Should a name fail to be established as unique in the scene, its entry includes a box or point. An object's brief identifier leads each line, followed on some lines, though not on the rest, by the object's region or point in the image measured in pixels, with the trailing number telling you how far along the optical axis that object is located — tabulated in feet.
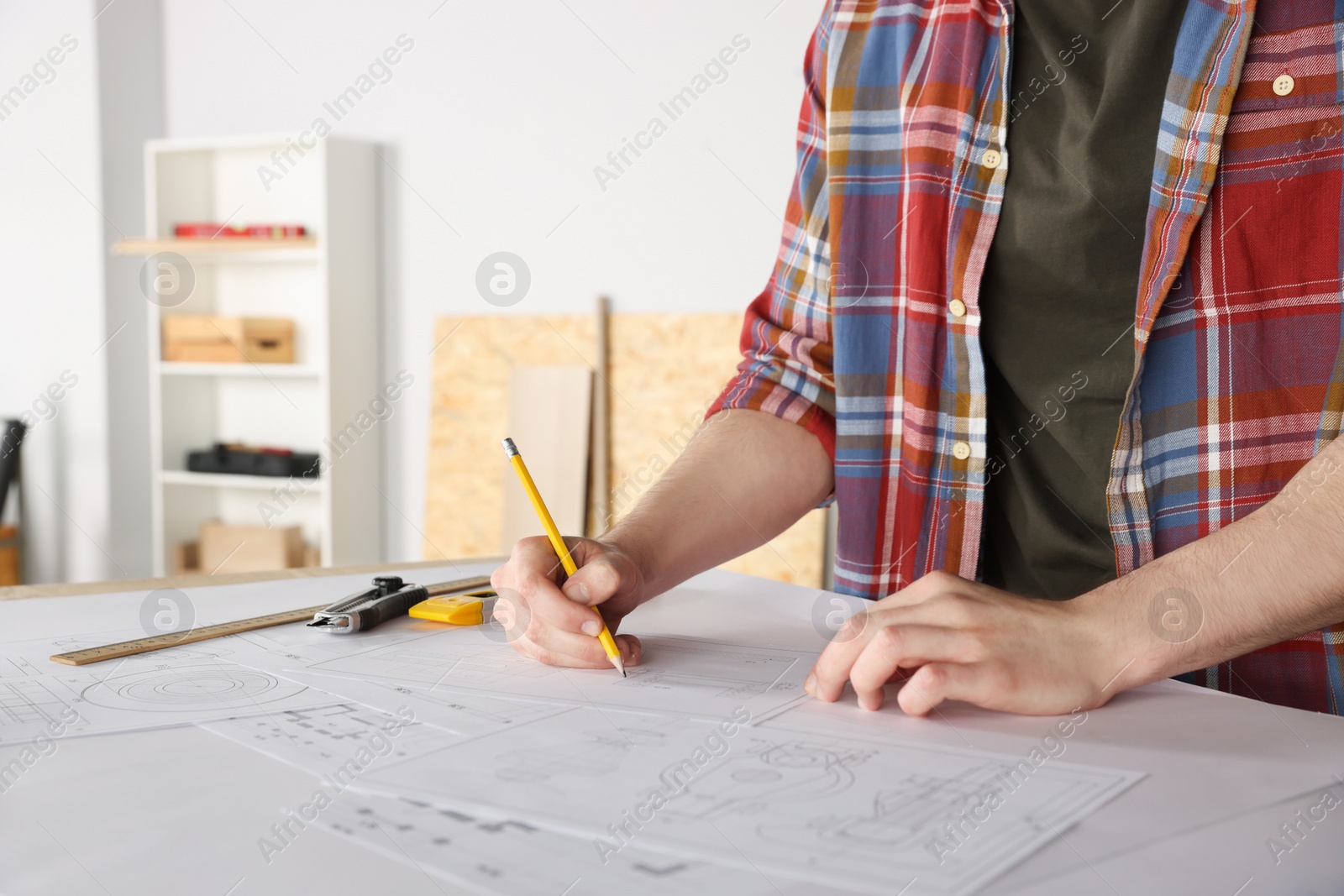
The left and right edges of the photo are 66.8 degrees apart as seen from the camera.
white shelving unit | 12.45
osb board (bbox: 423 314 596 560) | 11.44
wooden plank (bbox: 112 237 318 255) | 12.35
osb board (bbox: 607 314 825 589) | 10.17
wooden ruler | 2.95
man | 2.61
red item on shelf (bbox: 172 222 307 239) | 12.53
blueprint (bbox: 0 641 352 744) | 2.44
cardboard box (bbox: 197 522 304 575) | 13.16
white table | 1.69
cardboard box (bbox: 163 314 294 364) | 12.74
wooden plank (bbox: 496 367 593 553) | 10.84
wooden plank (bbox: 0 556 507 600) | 3.80
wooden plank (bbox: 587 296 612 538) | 10.73
